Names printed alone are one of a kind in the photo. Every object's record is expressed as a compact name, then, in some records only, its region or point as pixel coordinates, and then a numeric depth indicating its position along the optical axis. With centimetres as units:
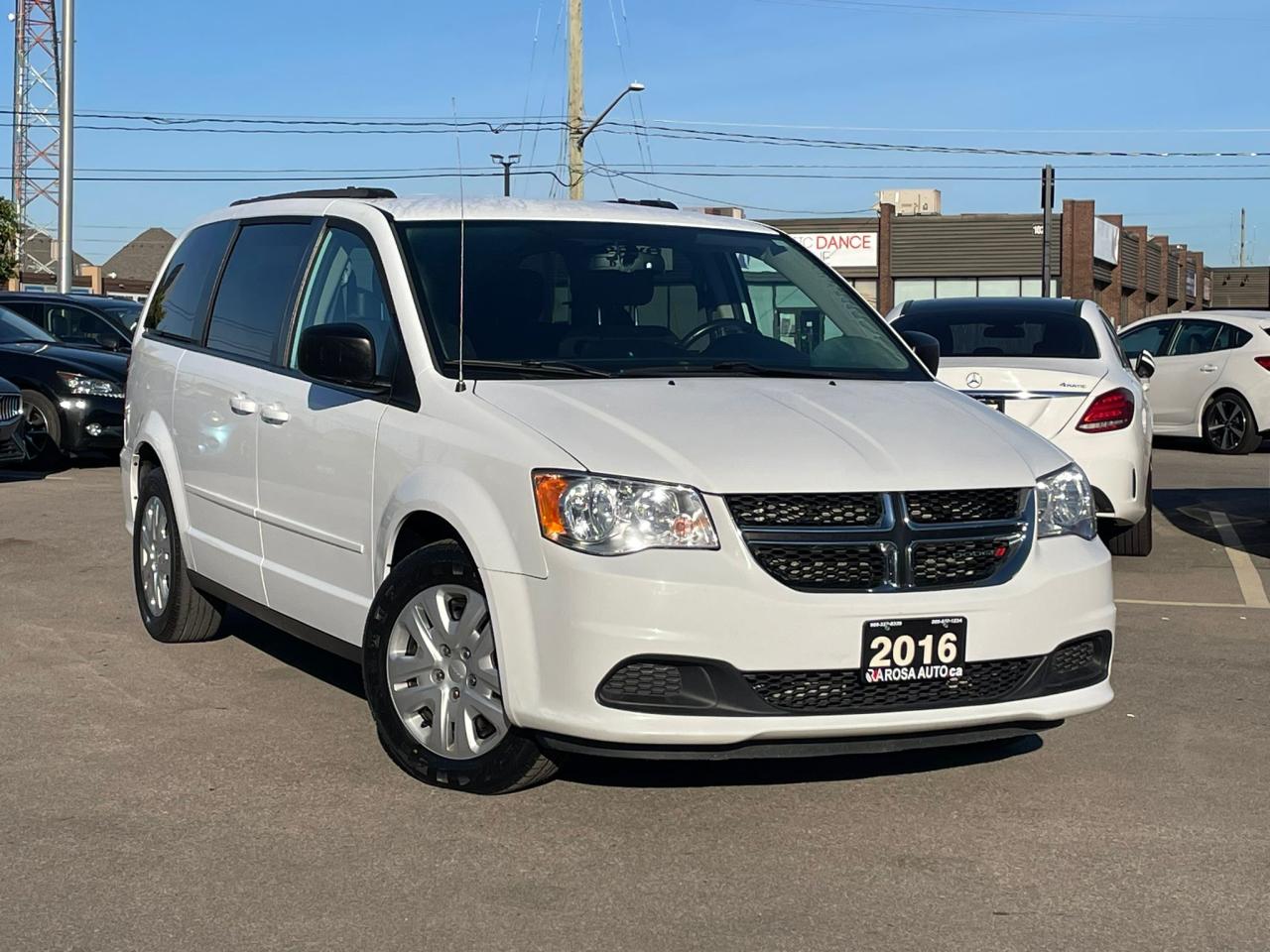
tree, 4003
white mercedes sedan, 908
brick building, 5725
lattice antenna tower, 5791
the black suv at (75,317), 1761
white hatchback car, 1877
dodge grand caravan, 443
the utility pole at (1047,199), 3822
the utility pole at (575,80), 3028
